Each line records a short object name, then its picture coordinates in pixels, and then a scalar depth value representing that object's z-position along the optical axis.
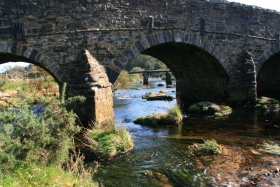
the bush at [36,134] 4.52
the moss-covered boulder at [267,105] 14.35
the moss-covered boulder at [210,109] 13.22
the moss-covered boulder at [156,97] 20.32
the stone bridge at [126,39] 9.64
